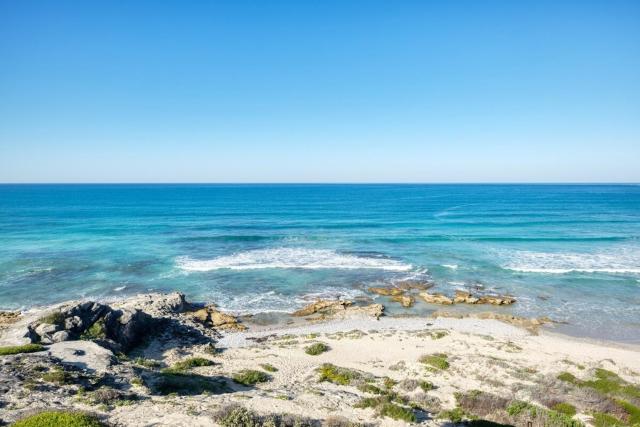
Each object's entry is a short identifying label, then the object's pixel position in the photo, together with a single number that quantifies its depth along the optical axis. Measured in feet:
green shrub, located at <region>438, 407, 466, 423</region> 42.19
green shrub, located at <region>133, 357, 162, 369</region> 57.16
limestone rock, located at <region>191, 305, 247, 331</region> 83.77
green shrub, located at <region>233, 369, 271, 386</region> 52.70
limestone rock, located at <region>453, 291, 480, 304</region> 99.09
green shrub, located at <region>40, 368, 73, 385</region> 41.83
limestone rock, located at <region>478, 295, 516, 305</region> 98.27
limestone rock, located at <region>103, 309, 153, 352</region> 69.36
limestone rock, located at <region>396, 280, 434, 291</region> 109.70
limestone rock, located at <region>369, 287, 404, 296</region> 104.99
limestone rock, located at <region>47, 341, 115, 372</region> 48.52
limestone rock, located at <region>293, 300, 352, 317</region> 92.48
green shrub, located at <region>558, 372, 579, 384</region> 55.52
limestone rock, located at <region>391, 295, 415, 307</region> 97.91
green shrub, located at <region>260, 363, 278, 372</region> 58.59
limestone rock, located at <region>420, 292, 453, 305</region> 98.89
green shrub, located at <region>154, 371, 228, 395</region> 45.19
